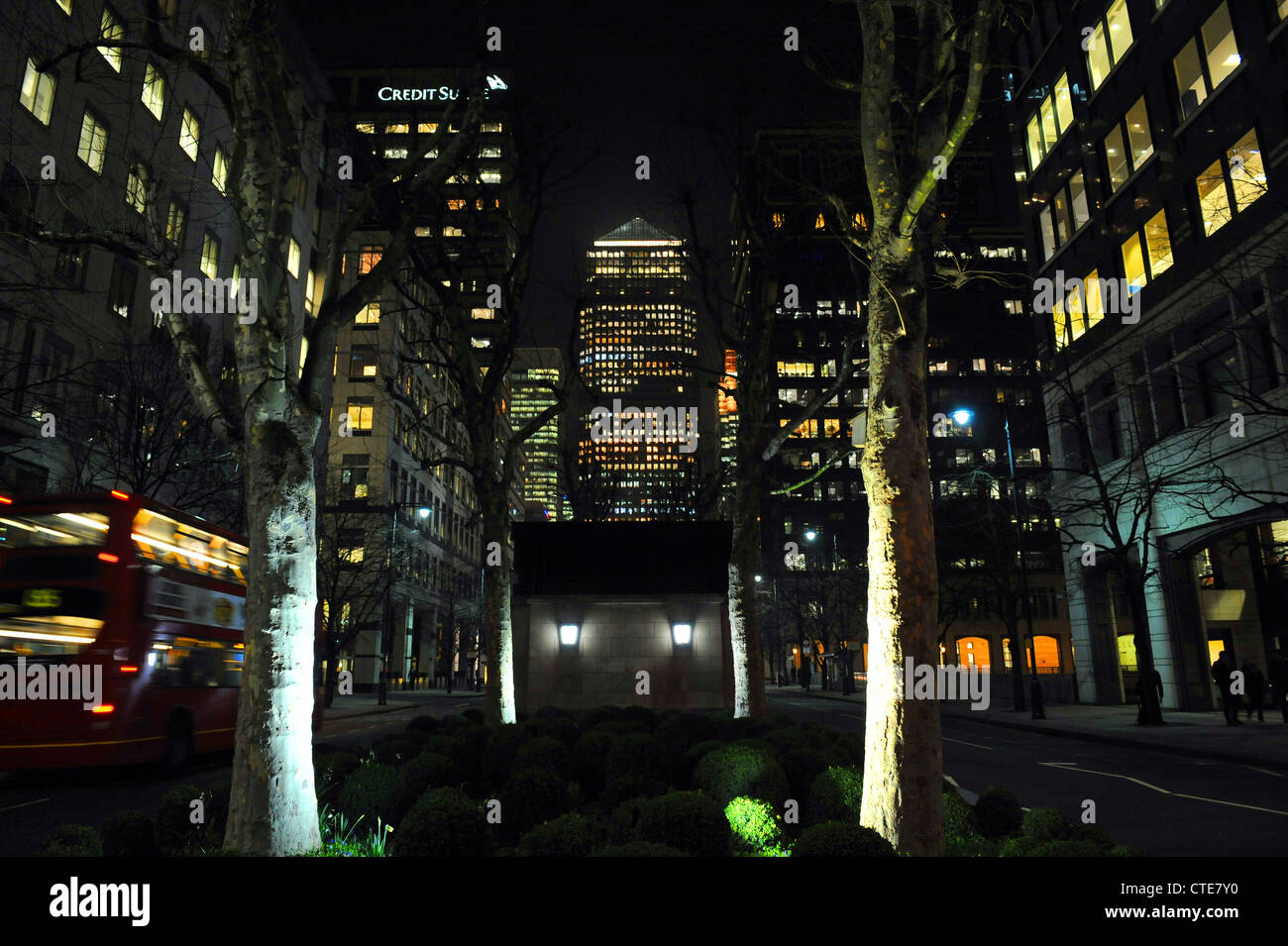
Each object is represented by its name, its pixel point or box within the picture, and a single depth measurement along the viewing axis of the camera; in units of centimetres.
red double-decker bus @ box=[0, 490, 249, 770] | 1136
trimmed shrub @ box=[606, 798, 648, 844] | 548
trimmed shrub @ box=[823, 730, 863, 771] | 866
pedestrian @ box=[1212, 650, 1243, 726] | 2166
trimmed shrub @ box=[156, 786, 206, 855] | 632
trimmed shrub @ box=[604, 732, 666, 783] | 860
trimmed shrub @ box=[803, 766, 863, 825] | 668
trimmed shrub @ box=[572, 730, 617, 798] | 912
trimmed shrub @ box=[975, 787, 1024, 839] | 643
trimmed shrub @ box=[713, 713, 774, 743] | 1052
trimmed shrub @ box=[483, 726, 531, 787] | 883
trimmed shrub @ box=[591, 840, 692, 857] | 438
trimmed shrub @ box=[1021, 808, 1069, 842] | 553
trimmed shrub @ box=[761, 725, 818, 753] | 895
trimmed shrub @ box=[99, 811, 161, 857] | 559
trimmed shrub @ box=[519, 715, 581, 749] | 1081
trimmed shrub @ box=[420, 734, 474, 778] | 885
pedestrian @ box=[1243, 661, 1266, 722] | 2295
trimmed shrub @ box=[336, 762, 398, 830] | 723
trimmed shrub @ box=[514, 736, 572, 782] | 851
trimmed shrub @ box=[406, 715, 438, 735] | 1161
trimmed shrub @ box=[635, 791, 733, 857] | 547
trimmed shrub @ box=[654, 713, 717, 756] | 973
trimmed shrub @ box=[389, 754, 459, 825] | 719
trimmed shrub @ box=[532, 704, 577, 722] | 1297
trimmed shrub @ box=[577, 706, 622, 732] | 1234
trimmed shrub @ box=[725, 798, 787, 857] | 627
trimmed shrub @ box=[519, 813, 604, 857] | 508
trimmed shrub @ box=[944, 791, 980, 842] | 638
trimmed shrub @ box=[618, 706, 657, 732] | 1181
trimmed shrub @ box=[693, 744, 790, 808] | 718
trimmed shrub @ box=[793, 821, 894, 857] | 462
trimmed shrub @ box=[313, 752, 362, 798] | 781
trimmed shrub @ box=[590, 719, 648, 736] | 1045
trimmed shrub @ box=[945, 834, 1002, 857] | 574
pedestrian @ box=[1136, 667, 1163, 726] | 2211
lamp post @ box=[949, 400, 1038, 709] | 2818
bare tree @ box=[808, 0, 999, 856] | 541
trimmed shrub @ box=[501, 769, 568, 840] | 705
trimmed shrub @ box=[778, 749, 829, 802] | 784
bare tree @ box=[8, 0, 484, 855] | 570
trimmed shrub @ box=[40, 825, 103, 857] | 515
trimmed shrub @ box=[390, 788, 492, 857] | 548
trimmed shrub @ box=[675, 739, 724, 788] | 896
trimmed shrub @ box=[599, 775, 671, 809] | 730
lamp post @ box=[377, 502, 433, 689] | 3620
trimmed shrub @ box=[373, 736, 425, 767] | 938
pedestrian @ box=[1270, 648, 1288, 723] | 2212
